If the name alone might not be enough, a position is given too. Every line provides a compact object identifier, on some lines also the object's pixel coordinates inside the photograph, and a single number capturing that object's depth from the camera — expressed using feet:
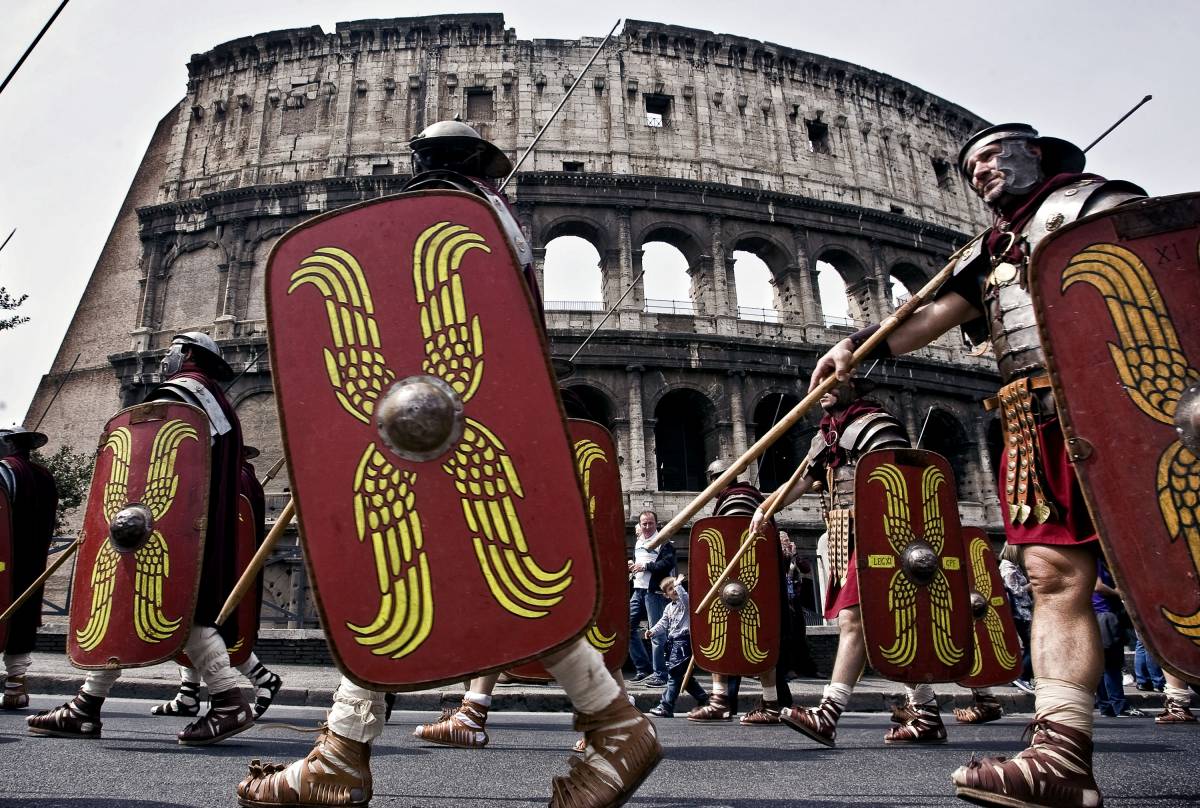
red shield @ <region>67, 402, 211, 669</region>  9.57
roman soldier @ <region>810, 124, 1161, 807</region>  5.70
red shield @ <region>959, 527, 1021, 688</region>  15.65
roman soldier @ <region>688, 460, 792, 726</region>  16.81
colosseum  61.82
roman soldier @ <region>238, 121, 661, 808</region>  5.00
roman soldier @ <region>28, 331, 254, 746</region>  10.63
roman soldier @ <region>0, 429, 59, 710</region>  15.40
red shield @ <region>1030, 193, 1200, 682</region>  4.97
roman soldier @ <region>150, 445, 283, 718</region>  14.19
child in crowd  19.02
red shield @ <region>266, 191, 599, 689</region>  4.75
